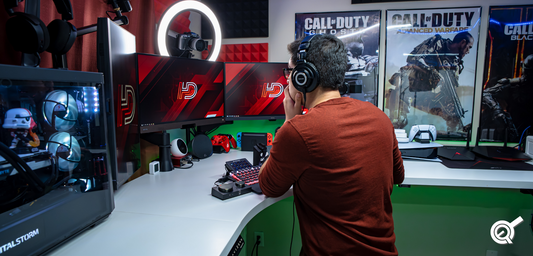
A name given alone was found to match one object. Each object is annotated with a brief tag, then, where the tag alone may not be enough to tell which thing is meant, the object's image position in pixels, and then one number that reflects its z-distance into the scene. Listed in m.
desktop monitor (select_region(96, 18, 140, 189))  1.03
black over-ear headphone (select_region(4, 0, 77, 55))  0.77
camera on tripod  1.74
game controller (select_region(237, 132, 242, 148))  2.14
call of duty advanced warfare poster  2.03
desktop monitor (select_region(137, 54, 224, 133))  1.44
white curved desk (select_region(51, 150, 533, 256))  0.79
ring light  1.63
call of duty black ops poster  1.97
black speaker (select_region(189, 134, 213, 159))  1.82
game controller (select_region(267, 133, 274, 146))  2.11
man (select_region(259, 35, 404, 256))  0.85
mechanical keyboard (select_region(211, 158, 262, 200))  1.16
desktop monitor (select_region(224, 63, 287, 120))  1.97
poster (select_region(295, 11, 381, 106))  2.13
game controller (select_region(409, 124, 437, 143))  2.01
